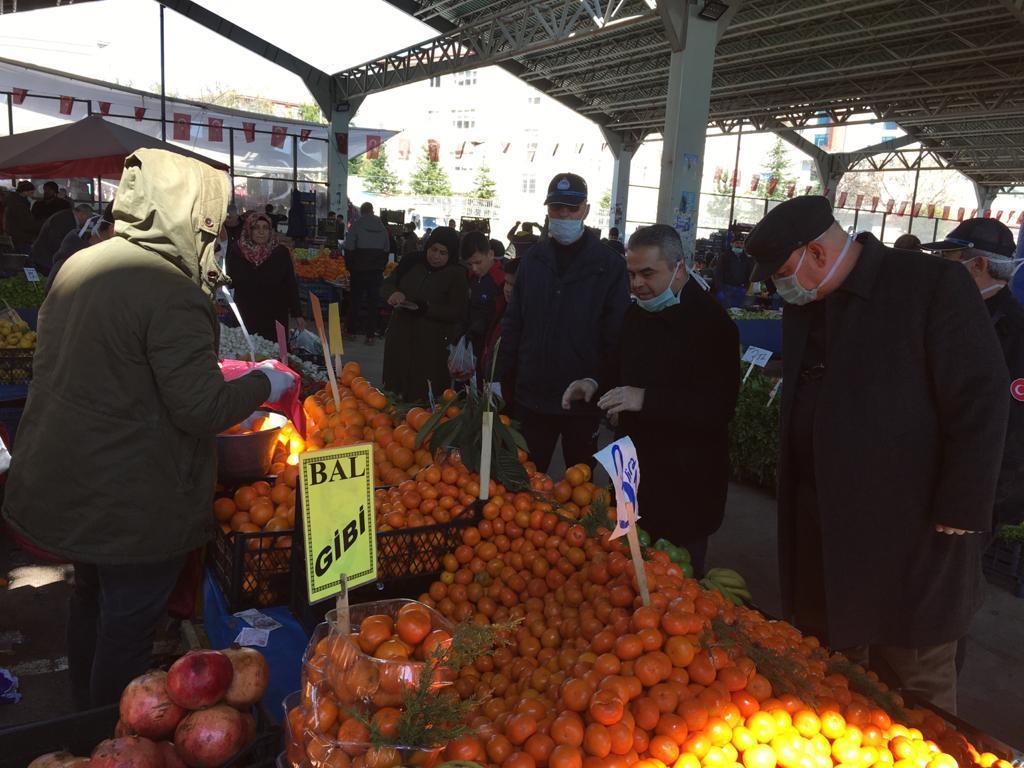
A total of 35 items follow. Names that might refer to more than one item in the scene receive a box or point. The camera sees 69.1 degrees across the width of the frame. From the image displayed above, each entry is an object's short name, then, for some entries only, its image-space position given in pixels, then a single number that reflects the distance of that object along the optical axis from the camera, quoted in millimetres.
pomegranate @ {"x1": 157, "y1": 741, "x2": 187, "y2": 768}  1356
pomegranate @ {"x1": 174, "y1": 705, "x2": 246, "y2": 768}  1372
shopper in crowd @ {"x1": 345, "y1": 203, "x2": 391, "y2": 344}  10141
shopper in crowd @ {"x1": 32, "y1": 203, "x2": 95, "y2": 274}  8211
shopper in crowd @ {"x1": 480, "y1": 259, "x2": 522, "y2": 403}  4745
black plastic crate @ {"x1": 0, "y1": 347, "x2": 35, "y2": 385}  3842
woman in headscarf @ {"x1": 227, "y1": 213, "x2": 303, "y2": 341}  5270
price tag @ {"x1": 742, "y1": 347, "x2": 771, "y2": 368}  5352
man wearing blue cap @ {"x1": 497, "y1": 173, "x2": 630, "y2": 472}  3188
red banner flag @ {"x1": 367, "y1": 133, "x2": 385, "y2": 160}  20484
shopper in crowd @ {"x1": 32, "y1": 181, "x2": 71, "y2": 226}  10250
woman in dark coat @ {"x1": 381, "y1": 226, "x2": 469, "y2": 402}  5055
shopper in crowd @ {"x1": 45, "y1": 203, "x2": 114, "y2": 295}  4063
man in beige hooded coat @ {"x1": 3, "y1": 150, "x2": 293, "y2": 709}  1719
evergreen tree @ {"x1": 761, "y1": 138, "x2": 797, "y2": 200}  42938
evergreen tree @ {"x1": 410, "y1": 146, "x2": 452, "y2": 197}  48781
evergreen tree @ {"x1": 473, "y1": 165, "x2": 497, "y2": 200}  46531
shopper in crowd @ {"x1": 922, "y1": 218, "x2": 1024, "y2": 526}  2496
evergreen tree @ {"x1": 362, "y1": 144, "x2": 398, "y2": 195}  50562
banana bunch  2068
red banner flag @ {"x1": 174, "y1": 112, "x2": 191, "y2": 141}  16781
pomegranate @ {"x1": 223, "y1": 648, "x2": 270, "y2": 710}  1485
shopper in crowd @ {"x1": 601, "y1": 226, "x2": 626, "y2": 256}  8736
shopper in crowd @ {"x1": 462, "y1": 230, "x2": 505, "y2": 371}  5051
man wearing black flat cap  1689
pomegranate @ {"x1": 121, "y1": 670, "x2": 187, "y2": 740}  1412
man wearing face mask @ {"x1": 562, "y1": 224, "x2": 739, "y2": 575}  2506
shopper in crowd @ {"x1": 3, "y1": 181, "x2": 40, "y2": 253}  10688
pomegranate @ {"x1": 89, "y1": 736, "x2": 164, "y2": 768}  1280
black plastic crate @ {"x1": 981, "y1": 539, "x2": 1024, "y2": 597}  3965
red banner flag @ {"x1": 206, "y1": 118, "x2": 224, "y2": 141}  17547
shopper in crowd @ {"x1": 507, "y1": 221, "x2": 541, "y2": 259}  7292
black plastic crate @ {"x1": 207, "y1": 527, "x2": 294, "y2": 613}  1977
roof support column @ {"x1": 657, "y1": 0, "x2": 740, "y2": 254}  9508
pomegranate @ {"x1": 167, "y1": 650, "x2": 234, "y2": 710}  1409
